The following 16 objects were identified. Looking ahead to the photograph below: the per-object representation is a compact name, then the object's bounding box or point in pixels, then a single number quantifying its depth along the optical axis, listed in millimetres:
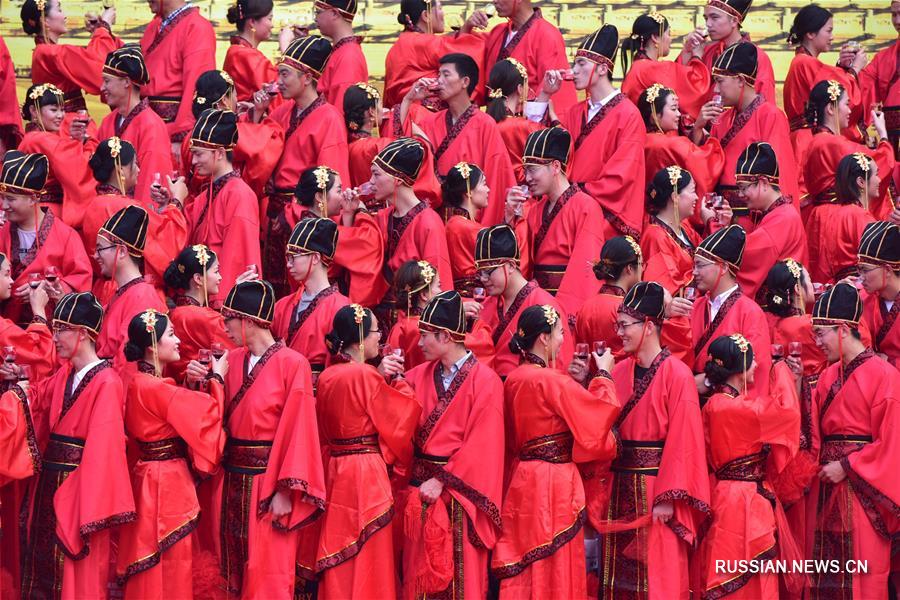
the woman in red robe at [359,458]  18297
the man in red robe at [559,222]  20766
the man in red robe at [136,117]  22469
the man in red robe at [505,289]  19406
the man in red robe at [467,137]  22312
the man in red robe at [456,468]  18281
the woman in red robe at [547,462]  18094
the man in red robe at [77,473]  18031
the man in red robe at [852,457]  18687
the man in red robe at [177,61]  23906
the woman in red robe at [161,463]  18141
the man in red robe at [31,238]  20734
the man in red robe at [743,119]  22687
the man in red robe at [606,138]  21641
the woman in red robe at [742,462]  18406
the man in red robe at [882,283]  20156
